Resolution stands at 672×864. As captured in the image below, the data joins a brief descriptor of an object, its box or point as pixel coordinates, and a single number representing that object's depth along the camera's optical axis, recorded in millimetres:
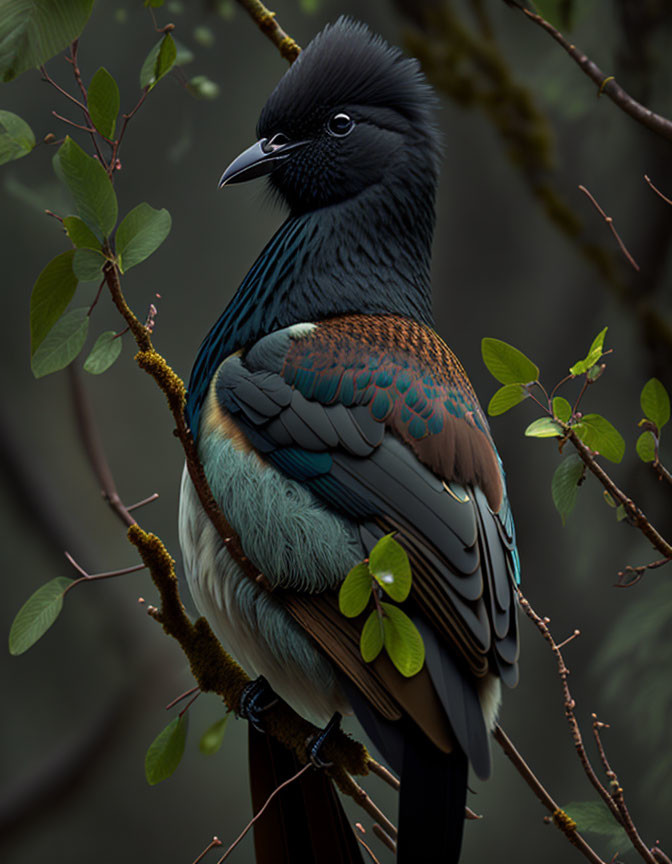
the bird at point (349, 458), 4996
